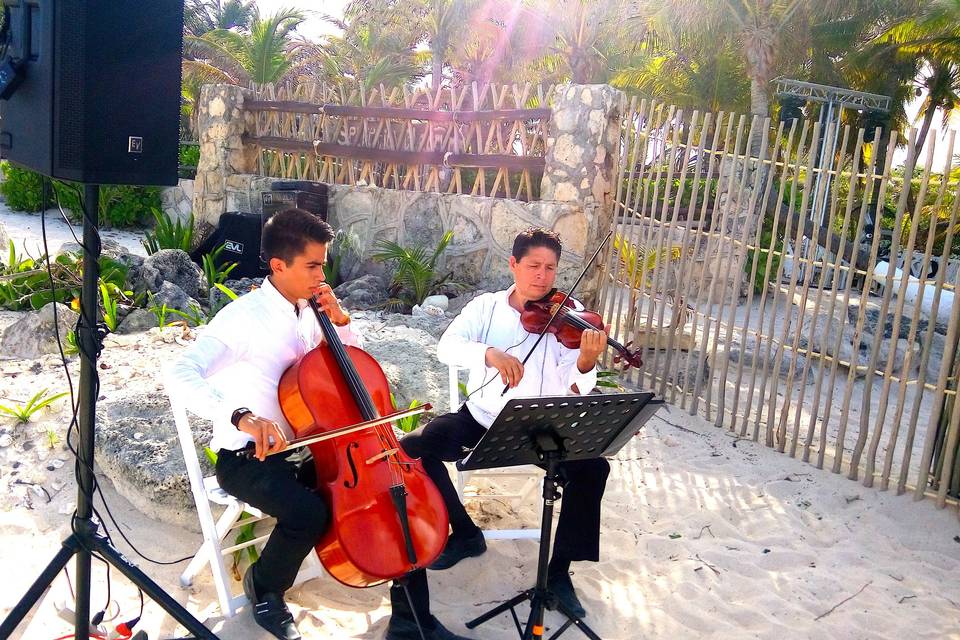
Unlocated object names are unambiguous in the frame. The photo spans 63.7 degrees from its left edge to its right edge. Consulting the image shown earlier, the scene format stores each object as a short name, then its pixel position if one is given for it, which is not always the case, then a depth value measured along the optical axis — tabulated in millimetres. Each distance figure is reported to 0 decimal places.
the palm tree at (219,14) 31141
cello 2340
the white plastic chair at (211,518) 2674
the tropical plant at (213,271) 6648
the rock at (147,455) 3260
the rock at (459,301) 6891
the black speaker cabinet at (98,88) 1911
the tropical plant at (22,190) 12867
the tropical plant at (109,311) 5336
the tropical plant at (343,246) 7995
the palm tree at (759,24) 16453
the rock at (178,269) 6566
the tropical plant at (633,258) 5551
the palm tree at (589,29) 20719
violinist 2996
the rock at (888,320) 8289
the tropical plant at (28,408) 3818
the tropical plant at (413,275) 7016
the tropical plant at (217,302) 6098
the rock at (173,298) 5996
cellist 2469
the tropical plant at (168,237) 7930
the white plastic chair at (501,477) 3306
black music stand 2244
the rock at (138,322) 5520
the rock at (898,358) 7352
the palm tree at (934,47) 17109
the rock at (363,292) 7012
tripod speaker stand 2113
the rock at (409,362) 4469
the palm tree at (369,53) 24759
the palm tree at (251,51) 21594
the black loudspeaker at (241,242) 8078
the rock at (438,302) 6816
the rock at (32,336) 5012
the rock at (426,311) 6508
